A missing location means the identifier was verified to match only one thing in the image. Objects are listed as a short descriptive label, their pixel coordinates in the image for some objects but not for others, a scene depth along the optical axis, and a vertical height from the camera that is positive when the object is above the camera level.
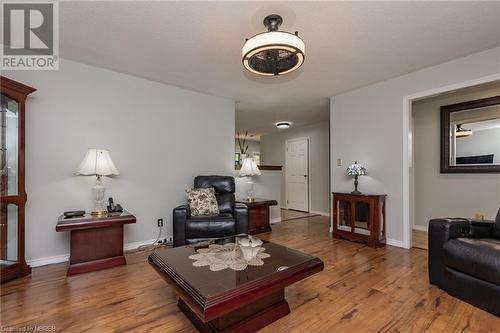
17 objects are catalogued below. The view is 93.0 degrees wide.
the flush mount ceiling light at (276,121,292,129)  6.12 +1.10
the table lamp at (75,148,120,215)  2.63 -0.02
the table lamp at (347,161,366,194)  3.61 -0.09
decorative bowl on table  1.86 -0.69
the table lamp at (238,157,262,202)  4.18 -0.04
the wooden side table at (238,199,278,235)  4.13 -0.88
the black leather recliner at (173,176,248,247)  2.95 -0.74
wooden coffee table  1.29 -0.72
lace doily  1.67 -0.70
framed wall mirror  3.51 +0.47
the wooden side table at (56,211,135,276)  2.45 -0.81
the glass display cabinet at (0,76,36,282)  2.31 -0.10
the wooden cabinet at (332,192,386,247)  3.32 -0.77
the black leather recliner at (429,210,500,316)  1.73 -0.74
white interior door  6.48 -0.21
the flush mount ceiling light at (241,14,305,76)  1.83 +0.96
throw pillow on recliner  3.25 -0.49
